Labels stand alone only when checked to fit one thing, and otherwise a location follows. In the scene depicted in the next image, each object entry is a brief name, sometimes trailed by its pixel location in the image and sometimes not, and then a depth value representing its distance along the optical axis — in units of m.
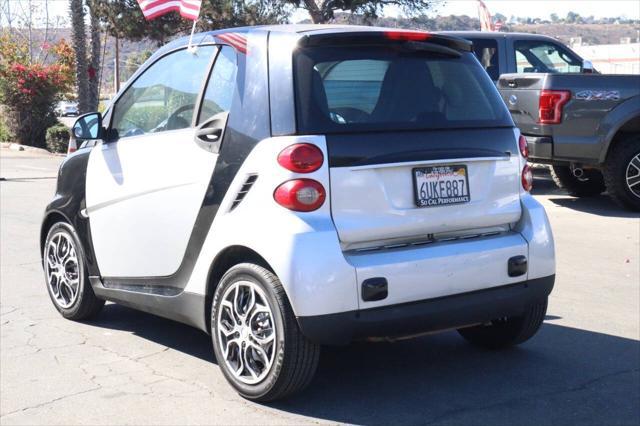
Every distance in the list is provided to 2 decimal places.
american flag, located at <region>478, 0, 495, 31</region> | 26.97
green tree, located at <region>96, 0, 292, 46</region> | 32.75
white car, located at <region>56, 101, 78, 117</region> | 27.27
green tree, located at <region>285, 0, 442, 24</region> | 30.16
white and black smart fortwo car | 4.44
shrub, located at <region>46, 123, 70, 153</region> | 24.84
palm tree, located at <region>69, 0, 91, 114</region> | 29.16
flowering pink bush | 25.92
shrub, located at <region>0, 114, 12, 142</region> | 26.98
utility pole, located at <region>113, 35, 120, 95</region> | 42.59
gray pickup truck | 11.16
